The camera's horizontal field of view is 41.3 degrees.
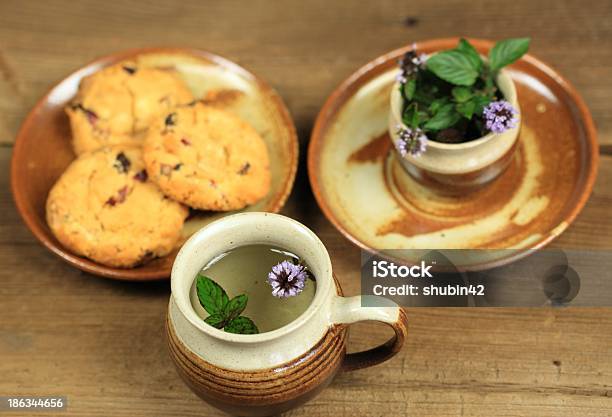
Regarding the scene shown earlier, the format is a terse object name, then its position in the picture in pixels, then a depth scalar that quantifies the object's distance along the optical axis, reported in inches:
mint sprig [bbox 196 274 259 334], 34.0
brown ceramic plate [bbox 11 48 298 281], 44.9
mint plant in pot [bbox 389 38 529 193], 43.5
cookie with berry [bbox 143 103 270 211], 43.5
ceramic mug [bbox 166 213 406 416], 32.8
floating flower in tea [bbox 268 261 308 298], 34.5
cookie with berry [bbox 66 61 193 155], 47.8
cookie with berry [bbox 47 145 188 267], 43.6
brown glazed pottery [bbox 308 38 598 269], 45.1
